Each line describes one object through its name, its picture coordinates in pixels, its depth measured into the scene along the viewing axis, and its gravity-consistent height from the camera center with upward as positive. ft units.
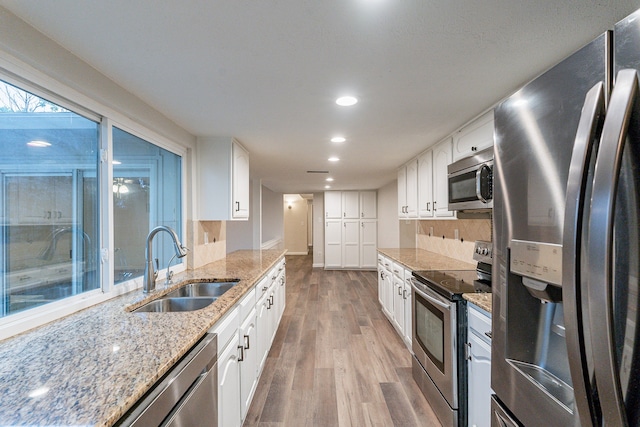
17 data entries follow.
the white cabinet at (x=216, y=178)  9.46 +1.28
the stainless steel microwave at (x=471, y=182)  6.00 +0.77
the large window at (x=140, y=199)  6.48 +0.46
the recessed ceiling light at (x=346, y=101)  6.39 +2.62
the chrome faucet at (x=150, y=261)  6.37 -1.01
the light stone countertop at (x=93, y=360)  2.45 -1.64
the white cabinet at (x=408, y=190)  12.03 +1.14
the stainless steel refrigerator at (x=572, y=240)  1.73 -0.20
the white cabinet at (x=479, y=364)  4.92 -2.75
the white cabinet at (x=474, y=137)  7.11 +2.11
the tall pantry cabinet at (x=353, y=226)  24.75 -0.93
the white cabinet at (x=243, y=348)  4.88 -2.90
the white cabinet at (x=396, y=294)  9.47 -3.10
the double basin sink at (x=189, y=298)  6.14 -1.91
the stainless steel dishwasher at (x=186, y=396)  2.82 -2.08
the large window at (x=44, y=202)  4.13 +0.26
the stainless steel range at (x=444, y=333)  5.84 -2.74
